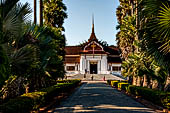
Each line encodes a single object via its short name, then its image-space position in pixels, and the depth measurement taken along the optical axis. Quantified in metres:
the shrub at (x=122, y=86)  17.97
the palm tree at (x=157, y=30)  8.16
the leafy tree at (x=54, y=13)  22.67
